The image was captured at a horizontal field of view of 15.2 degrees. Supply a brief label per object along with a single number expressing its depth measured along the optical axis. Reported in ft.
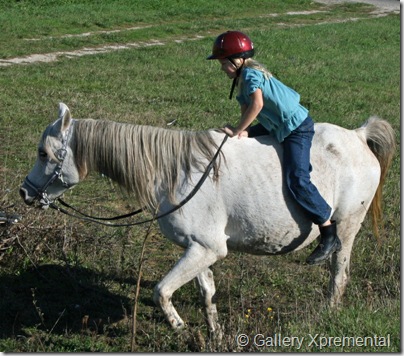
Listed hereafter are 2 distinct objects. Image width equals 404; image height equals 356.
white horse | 36.71
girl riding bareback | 36.51
